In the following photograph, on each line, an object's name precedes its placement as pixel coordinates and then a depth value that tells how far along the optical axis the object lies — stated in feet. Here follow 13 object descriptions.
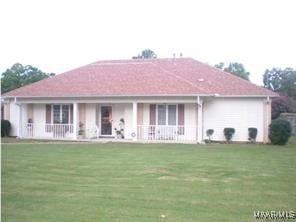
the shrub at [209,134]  85.97
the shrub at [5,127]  95.66
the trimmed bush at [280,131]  80.43
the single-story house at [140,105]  84.74
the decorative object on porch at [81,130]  91.65
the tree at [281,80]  178.91
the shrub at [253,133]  83.97
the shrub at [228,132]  84.79
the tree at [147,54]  206.49
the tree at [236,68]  184.24
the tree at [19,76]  160.86
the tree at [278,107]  131.34
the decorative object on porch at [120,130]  90.12
